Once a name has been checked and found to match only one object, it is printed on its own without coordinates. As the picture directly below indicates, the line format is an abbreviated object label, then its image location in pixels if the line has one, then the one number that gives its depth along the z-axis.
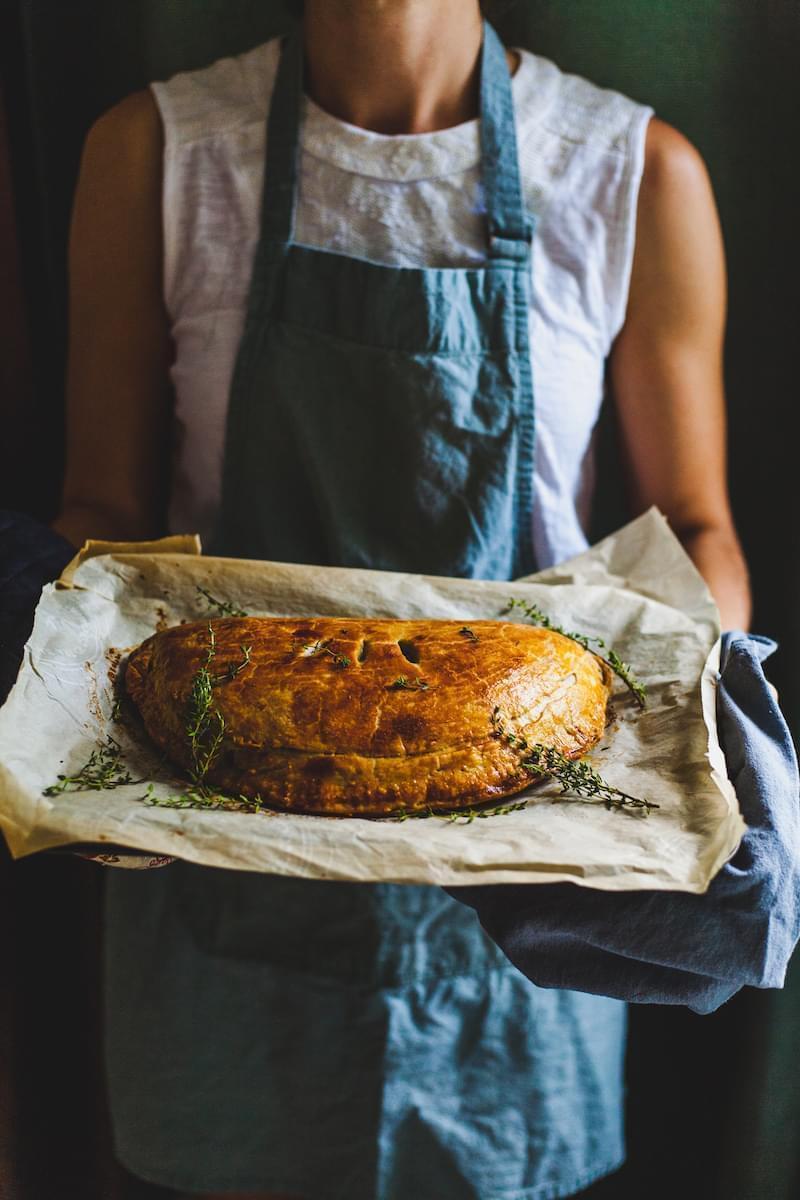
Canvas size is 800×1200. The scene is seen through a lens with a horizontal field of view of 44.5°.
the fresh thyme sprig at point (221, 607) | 0.83
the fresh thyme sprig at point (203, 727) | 0.67
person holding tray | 0.94
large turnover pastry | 0.66
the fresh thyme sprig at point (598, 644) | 0.77
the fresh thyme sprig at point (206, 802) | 0.62
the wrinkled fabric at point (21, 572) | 0.73
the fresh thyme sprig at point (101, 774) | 0.63
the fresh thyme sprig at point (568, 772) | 0.64
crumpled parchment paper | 0.57
